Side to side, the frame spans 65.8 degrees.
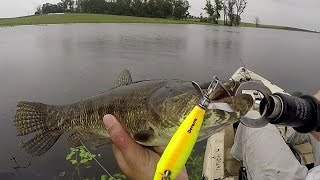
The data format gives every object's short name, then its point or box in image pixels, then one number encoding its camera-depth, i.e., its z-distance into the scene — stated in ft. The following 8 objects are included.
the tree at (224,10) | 233.21
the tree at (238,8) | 238.72
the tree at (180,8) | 235.09
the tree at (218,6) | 229.72
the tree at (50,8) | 275.66
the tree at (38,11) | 284.71
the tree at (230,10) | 233.21
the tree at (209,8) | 230.60
